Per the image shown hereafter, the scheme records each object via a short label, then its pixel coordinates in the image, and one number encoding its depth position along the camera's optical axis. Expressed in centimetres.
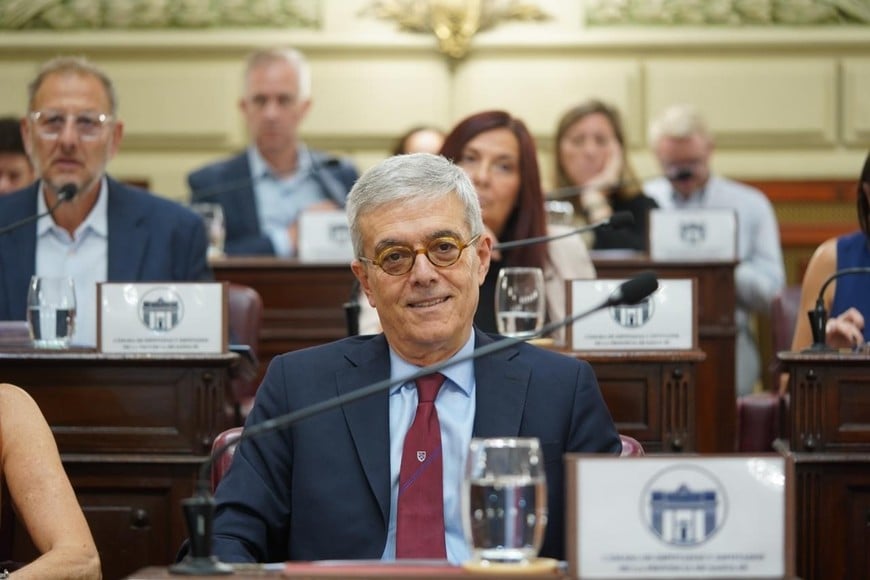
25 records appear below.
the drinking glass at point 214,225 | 1109
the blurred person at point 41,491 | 482
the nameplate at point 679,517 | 350
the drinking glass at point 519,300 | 742
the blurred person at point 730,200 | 1168
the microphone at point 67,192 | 789
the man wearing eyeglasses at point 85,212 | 857
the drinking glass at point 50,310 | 714
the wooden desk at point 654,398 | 717
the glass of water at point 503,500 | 359
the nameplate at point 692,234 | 1010
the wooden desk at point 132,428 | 689
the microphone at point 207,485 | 370
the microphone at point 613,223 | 728
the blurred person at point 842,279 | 793
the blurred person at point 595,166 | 1151
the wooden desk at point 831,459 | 664
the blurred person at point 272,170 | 1208
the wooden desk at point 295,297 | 1035
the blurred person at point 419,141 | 1170
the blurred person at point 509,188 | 849
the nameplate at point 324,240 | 1046
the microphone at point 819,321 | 695
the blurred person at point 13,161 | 1104
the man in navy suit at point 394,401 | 484
